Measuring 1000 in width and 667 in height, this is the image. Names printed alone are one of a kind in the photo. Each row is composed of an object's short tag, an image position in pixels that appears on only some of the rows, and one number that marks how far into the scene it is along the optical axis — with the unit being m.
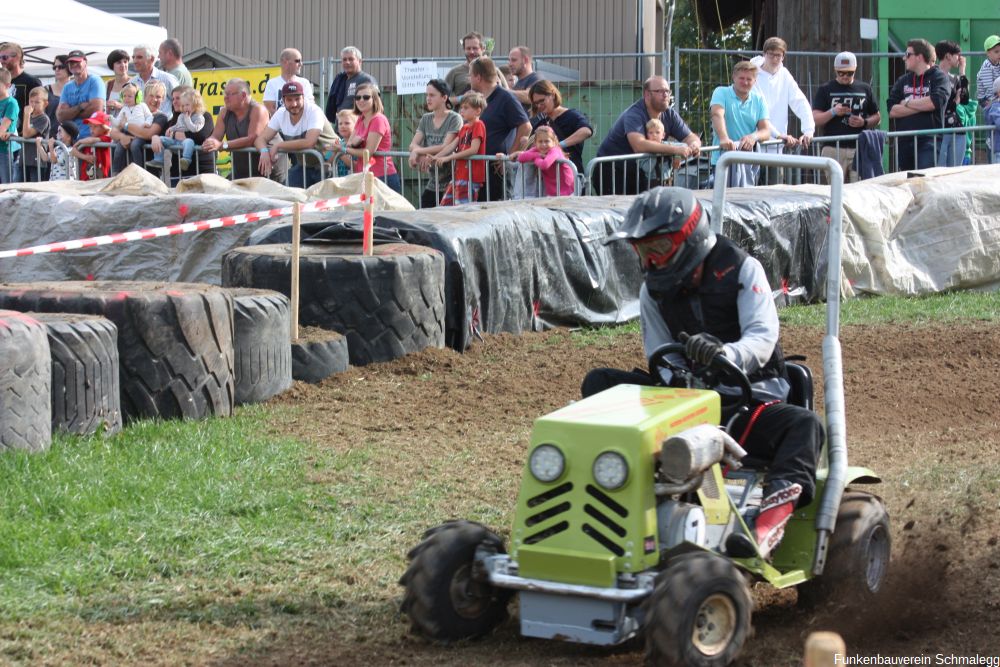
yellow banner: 19.09
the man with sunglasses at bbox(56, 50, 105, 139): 16.16
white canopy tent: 19.59
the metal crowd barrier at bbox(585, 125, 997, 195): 13.65
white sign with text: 17.47
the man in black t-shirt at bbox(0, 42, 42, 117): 17.03
